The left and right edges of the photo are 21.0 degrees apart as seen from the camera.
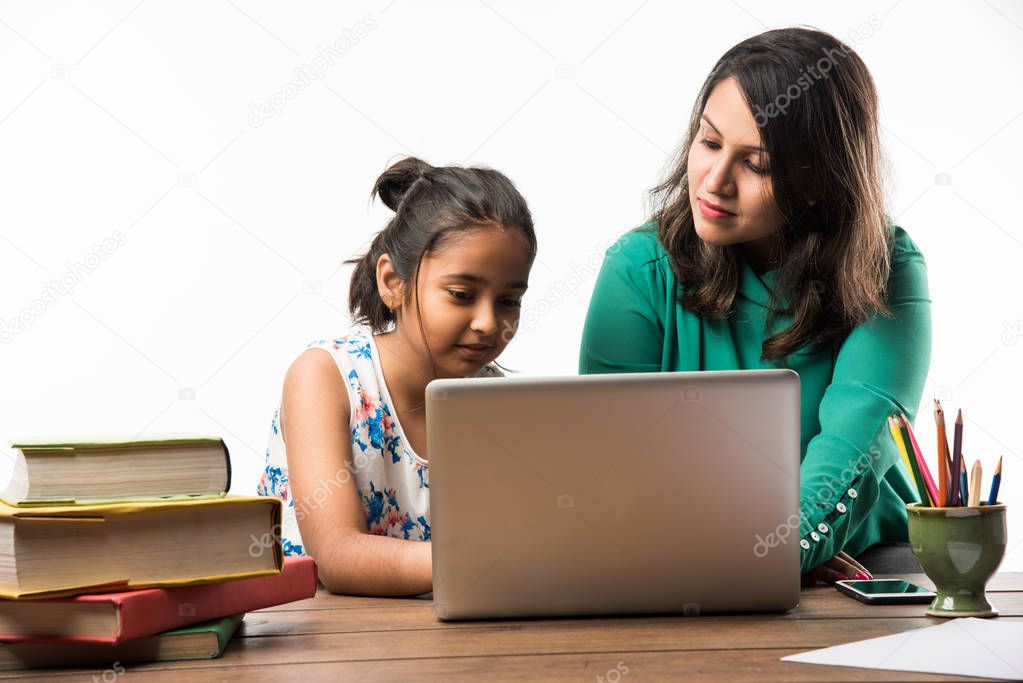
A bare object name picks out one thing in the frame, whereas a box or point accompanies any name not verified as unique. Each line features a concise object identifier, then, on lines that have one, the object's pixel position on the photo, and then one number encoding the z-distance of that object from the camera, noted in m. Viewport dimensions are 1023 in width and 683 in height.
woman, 3.27
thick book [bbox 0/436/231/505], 2.64
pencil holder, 2.70
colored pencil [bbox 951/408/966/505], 2.70
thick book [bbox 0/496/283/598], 2.57
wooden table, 2.53
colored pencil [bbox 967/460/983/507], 2.70
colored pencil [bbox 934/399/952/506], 2.70
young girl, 3.23
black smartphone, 2.79
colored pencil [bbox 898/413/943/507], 2.72
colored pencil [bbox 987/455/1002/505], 2.71
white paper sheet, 2.51
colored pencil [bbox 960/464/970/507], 2.72
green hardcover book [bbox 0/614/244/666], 2.60
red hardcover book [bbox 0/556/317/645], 2.57
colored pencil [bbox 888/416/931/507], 2.73
